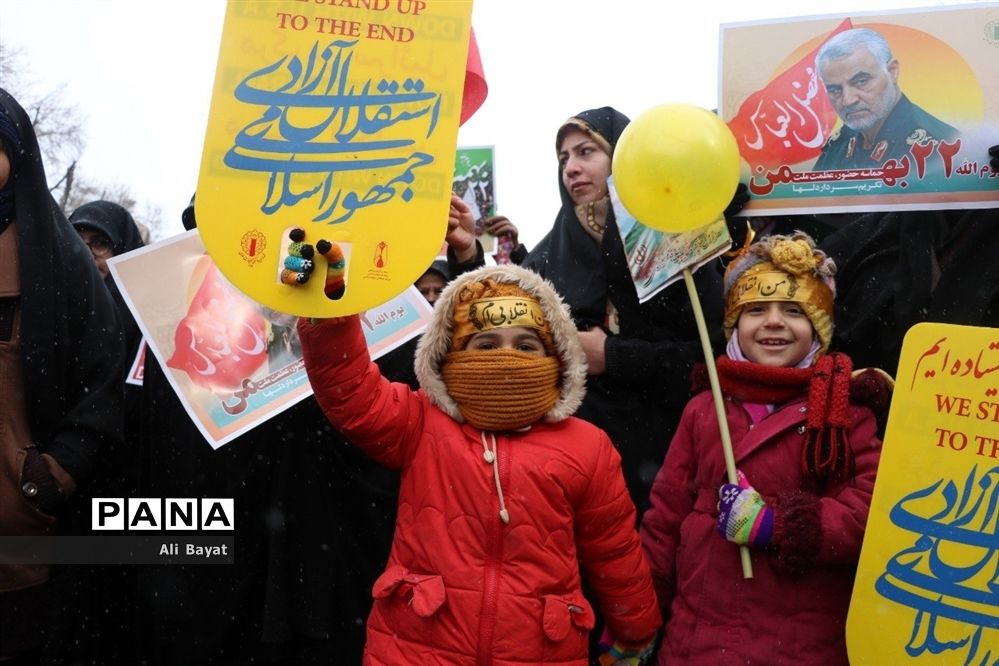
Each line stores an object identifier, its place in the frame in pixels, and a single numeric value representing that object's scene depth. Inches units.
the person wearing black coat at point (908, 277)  123.8
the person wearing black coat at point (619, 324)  133.0
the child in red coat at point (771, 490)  107.6
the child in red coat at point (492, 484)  105.3
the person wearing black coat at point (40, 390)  125.5
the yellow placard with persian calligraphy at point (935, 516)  98.9
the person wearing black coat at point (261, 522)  143.9
